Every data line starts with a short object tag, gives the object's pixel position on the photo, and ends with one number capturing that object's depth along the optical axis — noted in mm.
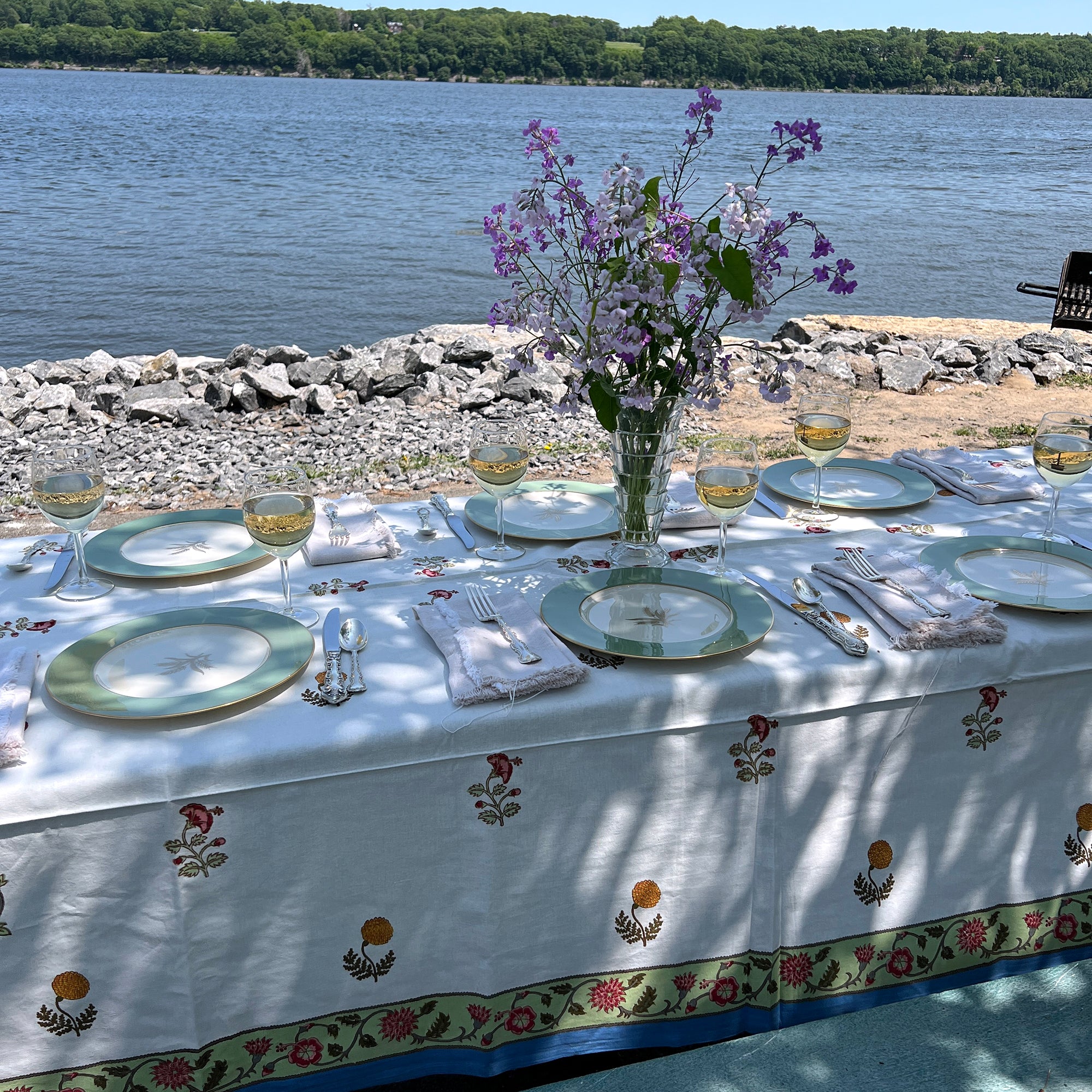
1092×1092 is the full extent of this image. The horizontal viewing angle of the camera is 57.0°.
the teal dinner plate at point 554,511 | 2292
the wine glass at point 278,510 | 1685
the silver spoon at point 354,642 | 1634
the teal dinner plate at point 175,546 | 2041
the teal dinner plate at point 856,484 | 2469
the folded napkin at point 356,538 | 2156
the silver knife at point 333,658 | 1580
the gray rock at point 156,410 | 7328
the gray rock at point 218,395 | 7594
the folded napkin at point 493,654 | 1581
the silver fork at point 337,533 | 2201
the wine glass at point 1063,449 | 2025
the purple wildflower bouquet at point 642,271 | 1767
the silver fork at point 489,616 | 1658
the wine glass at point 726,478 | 1872
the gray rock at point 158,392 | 7769
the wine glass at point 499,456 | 1987
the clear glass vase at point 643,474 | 2016
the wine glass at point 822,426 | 2250
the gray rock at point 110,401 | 7676
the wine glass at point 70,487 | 1826
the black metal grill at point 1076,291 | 6848
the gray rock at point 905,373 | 8406
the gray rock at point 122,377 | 8234
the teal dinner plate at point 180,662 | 1508
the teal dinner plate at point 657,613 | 1697
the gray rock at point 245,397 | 7562
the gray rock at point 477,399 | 7570
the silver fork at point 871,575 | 1812
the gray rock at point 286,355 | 8438
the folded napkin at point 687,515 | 2393
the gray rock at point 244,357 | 8680
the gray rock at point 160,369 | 8227
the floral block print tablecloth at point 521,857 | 1453
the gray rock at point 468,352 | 8461
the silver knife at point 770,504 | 2443
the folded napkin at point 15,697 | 1396
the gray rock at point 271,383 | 7613
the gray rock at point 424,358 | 8219
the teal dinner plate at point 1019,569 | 1870
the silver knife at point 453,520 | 2266
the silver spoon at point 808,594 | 1904
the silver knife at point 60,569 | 1984
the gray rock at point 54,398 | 7527
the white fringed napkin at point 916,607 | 1751
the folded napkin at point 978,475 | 2541
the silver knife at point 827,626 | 1727
